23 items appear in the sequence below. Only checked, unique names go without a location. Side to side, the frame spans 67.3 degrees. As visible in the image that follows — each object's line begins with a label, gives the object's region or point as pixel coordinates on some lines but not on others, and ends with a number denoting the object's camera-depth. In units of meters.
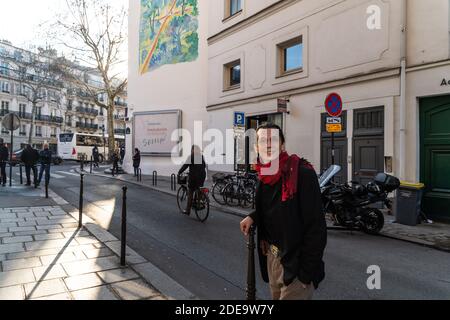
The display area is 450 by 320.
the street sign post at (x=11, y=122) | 13.12
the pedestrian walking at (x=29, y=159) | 13.52
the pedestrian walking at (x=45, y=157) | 13.58
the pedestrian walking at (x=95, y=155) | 30.58
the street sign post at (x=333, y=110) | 8.65
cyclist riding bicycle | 7.98
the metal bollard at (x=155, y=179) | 15.49
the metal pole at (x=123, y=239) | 4.53
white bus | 36.31
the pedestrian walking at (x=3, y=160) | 13.59
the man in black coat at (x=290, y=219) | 2.22
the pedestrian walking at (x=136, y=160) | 18.98
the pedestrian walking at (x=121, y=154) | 27.27
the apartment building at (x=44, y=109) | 49.64
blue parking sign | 11.72
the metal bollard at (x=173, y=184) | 13.75
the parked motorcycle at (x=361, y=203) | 6.89
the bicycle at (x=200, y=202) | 7.95
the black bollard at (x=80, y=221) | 6.67
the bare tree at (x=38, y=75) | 34.81
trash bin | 7.69
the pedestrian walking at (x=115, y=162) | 20.47
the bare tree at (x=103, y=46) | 25.53
